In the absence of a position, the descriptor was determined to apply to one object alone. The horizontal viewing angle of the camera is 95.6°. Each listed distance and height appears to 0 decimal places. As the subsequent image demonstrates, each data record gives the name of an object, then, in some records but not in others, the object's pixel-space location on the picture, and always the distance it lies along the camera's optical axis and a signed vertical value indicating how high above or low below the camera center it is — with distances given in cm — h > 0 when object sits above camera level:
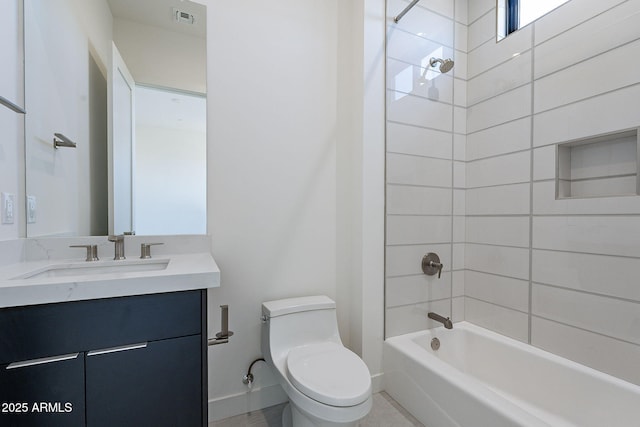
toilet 111 -70
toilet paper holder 135 -54
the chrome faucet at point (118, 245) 132 -16
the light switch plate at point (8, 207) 112 +1
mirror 130 +46
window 166 +122
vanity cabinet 80 -46
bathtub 124 -86
